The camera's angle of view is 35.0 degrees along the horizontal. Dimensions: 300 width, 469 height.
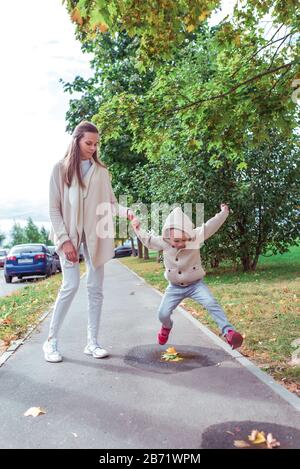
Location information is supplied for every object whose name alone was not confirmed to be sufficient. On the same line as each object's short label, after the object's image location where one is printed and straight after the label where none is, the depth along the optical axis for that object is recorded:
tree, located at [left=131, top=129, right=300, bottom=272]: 12.87
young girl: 4.67
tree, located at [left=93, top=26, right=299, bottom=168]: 7.56
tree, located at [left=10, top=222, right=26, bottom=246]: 119.31
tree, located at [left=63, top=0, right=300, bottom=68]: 5.81
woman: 4.65
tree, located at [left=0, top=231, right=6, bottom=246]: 120.06
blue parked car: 18.11
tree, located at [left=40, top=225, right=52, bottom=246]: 110.07
